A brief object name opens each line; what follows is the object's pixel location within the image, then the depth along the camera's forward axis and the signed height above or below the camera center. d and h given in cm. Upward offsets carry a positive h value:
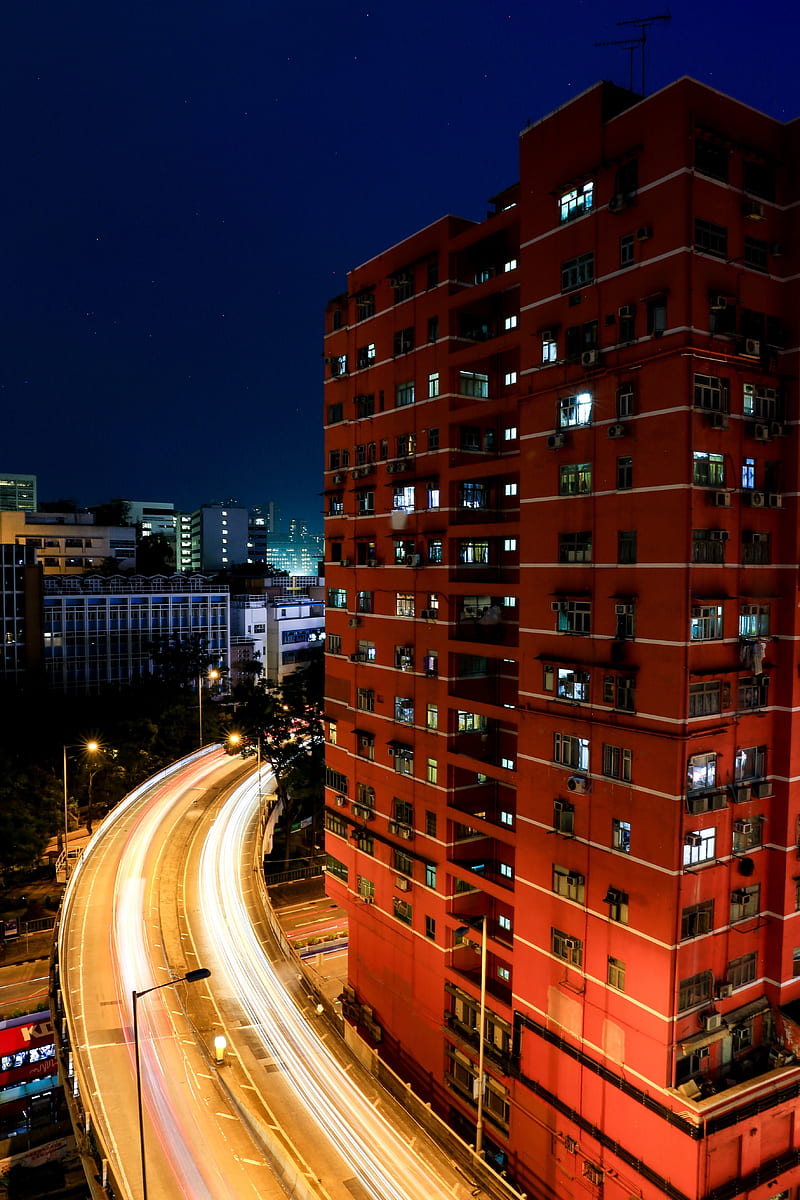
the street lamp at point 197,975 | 2258 -1241
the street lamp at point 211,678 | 6206 -954
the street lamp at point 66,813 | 4734 -1569
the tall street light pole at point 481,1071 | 2517 -1715
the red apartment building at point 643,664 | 2083 -278
